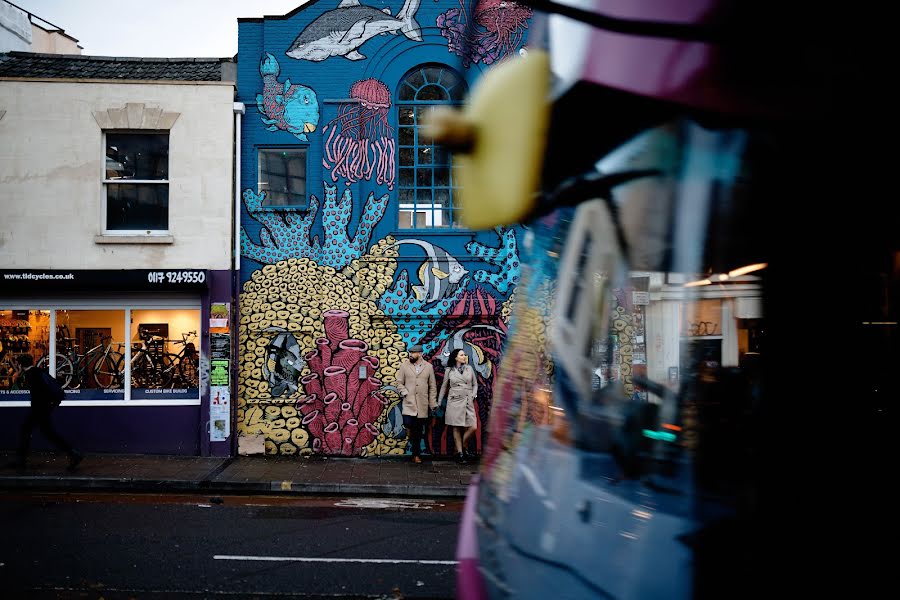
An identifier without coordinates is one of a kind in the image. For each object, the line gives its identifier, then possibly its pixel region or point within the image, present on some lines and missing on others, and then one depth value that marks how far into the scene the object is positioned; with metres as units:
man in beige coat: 12.22
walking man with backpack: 10.89
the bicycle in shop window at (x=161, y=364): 12.88
